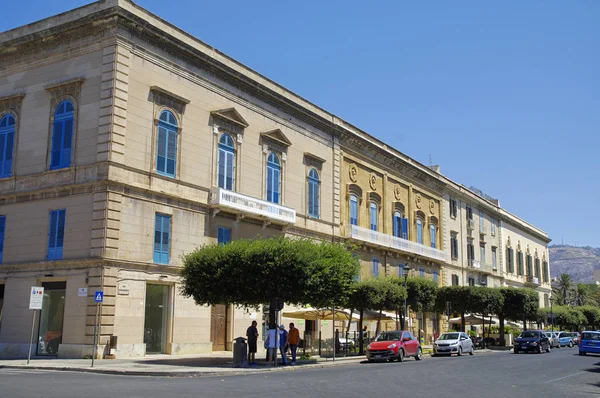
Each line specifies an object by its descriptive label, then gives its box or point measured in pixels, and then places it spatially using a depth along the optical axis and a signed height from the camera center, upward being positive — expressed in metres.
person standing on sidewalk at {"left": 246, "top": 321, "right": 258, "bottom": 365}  25.31 -1.05
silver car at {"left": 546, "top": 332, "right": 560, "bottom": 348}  50.88 -1.46
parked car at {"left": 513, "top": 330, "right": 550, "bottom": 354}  42.19 -1.40
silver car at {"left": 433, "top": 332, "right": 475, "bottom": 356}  37.88 -1.46
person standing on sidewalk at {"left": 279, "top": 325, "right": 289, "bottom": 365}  26.06 -1.04
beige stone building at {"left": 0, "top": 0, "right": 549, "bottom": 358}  27.19 +6.41
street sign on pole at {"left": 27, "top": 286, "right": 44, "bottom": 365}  22.92 +0.50
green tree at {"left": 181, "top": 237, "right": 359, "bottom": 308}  25.64 +1.69
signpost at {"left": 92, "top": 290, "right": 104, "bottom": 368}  23.42 +0.62
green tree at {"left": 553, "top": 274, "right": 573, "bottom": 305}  111.82 +5.75
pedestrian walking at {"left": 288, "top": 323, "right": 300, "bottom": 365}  26.53 -0.92
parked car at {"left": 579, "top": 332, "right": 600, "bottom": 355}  38.20 -1.27
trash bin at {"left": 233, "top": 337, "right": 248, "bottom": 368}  24.55 -1.44
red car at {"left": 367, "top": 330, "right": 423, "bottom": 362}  30.17 -1.38
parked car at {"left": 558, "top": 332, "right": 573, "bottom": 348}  55.78 -1.57
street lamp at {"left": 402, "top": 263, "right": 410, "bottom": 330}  36.84 +2.29
